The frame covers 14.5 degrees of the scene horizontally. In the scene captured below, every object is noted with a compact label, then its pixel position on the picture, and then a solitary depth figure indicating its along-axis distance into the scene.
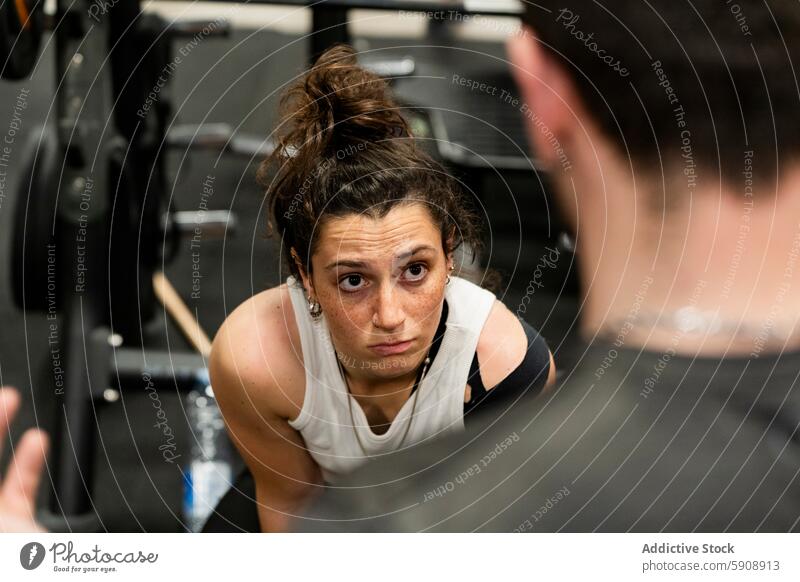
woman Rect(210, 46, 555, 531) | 3.23
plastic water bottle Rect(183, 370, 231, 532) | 3.33
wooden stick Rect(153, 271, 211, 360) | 3.32
